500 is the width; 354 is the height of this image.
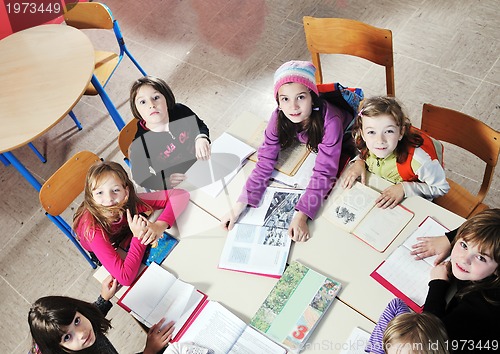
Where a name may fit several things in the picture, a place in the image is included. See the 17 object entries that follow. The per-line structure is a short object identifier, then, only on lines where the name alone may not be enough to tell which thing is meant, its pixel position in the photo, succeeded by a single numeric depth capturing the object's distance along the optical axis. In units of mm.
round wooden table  2619
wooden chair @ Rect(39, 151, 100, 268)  2275
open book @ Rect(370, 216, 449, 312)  1669
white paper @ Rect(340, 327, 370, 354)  1585
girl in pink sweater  1924
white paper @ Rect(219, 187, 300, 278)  1831
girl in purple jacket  1920
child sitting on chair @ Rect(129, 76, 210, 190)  2330
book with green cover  1645
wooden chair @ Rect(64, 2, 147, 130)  2971
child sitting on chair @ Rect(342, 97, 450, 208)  1853
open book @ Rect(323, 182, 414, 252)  1817
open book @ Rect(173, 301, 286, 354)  1660
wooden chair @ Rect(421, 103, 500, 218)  1922
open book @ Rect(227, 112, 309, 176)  2113
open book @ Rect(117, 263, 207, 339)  1781
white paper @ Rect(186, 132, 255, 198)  2125
